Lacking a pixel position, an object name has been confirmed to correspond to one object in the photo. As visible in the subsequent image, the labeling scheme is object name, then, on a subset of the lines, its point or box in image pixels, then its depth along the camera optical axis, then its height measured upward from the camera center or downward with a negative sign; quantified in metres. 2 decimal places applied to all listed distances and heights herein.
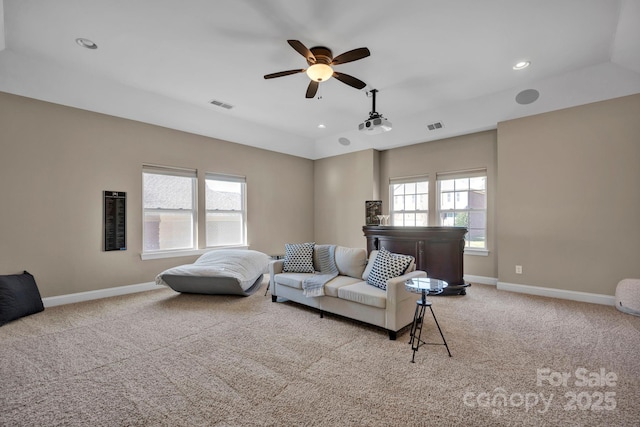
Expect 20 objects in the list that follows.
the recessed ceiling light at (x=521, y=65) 3.65 +2.00
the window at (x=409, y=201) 6.08 +0.35
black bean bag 3.34 -0.99
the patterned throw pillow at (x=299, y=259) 4.22 -0.65
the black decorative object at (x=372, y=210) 5.85 +0.15
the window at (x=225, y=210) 5.75 +0.16
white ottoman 3.51 -1.03
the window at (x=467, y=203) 5.38 +0.27
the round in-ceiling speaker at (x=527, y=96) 4.29 +1.86
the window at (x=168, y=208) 4.95 +0.16
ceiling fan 2.92 +1.65
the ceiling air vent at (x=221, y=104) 4.86 +1.99
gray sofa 2.93 -0.90
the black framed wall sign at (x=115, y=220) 4.44 -0.04
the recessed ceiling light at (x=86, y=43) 3.19 +2.01
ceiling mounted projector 4.19 +1.39
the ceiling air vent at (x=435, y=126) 5.31 +1.74
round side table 2.56 -0.66
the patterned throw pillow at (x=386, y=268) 3.26 -0.61
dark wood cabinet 4.61 -0.55
